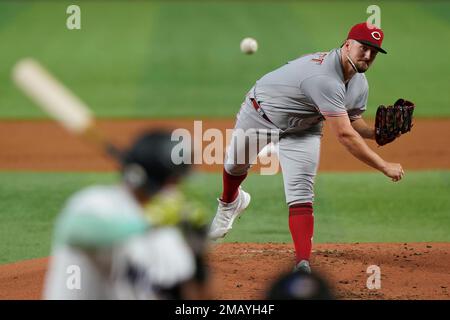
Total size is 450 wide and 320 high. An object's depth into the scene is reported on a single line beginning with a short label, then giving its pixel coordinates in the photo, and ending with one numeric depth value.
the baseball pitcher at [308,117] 13.80
